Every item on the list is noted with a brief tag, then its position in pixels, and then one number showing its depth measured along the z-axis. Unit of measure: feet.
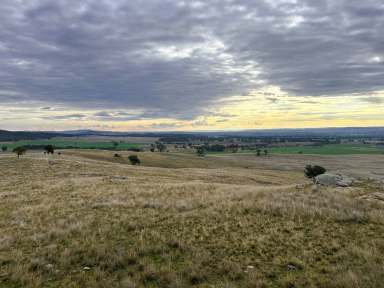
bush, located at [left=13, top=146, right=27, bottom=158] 193.06
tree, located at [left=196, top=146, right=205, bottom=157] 460.14
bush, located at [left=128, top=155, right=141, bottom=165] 285.19
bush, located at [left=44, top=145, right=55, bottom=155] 258.86
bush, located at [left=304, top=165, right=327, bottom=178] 179.32
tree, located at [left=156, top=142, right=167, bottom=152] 563.07
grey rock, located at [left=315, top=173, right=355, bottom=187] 76.13
